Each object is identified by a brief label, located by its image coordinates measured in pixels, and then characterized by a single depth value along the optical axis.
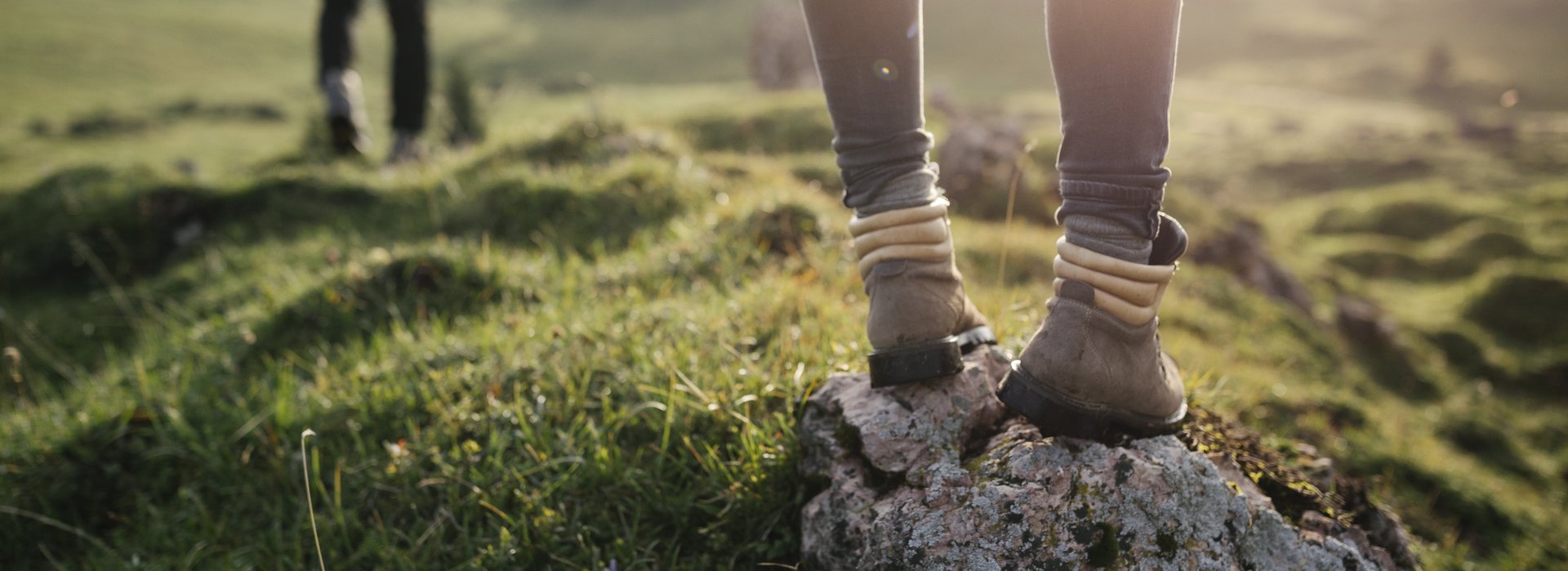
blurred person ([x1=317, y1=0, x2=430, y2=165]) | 7.53
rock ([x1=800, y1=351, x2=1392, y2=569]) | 1.77
